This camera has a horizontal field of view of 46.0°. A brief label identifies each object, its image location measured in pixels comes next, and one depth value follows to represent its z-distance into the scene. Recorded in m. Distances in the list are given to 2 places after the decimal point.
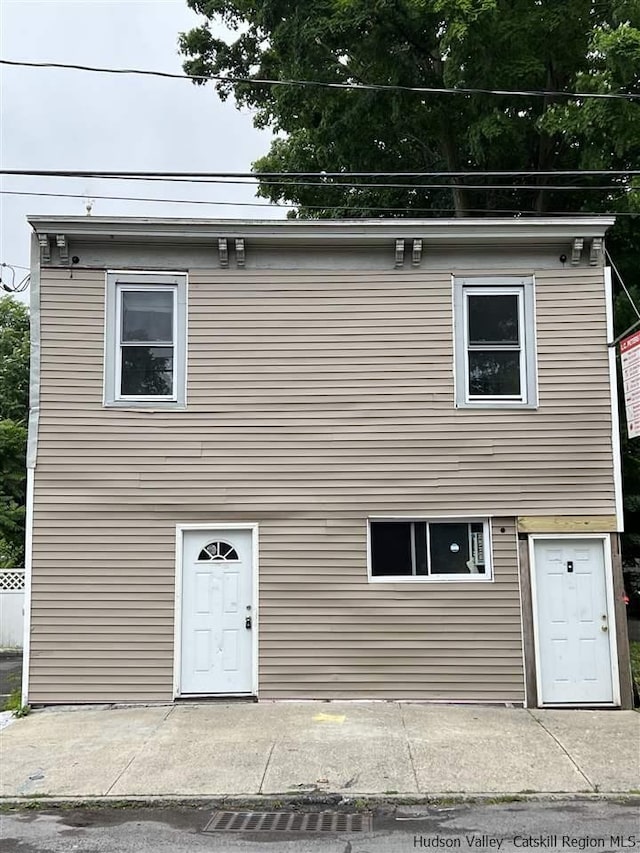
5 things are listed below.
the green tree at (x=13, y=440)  16.50
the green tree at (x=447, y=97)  12.02
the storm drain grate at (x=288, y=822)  5.84
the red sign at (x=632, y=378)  9.14
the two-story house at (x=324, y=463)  9.64
